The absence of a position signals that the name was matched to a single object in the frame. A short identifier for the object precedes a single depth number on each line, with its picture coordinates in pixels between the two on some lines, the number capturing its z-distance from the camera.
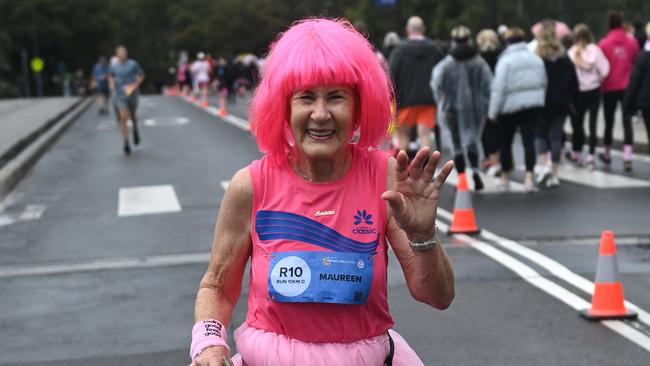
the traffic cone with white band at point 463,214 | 10.38
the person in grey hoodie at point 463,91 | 13.20
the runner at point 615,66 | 15.80
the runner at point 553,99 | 13.58
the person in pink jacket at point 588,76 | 15.25
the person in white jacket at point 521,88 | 13.10
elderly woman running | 3.07
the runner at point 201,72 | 44.96
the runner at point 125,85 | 20.08
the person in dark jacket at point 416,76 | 14.43
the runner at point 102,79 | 35.25
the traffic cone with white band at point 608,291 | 7.04
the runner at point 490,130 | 14.88
